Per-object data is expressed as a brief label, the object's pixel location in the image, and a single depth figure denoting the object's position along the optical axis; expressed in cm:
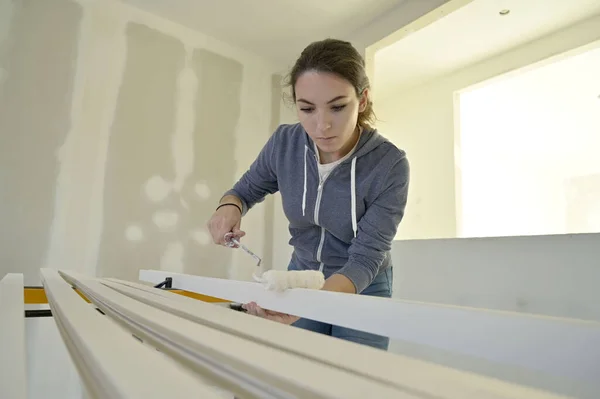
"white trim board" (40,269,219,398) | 23
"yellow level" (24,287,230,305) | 133
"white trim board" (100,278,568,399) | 23
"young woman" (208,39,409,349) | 102
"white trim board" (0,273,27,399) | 33
